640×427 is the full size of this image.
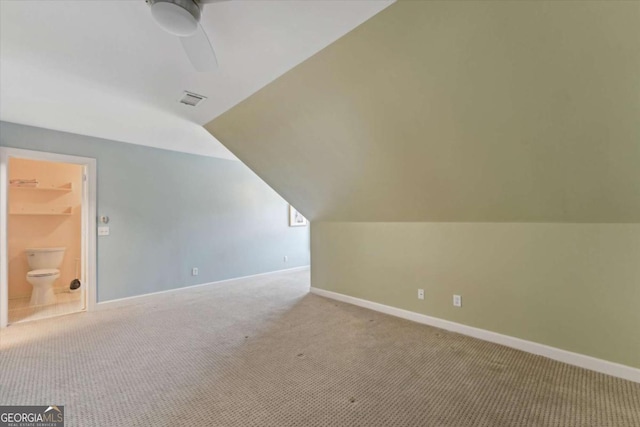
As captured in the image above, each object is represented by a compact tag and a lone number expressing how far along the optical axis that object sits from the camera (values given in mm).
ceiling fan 1310
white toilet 3928
